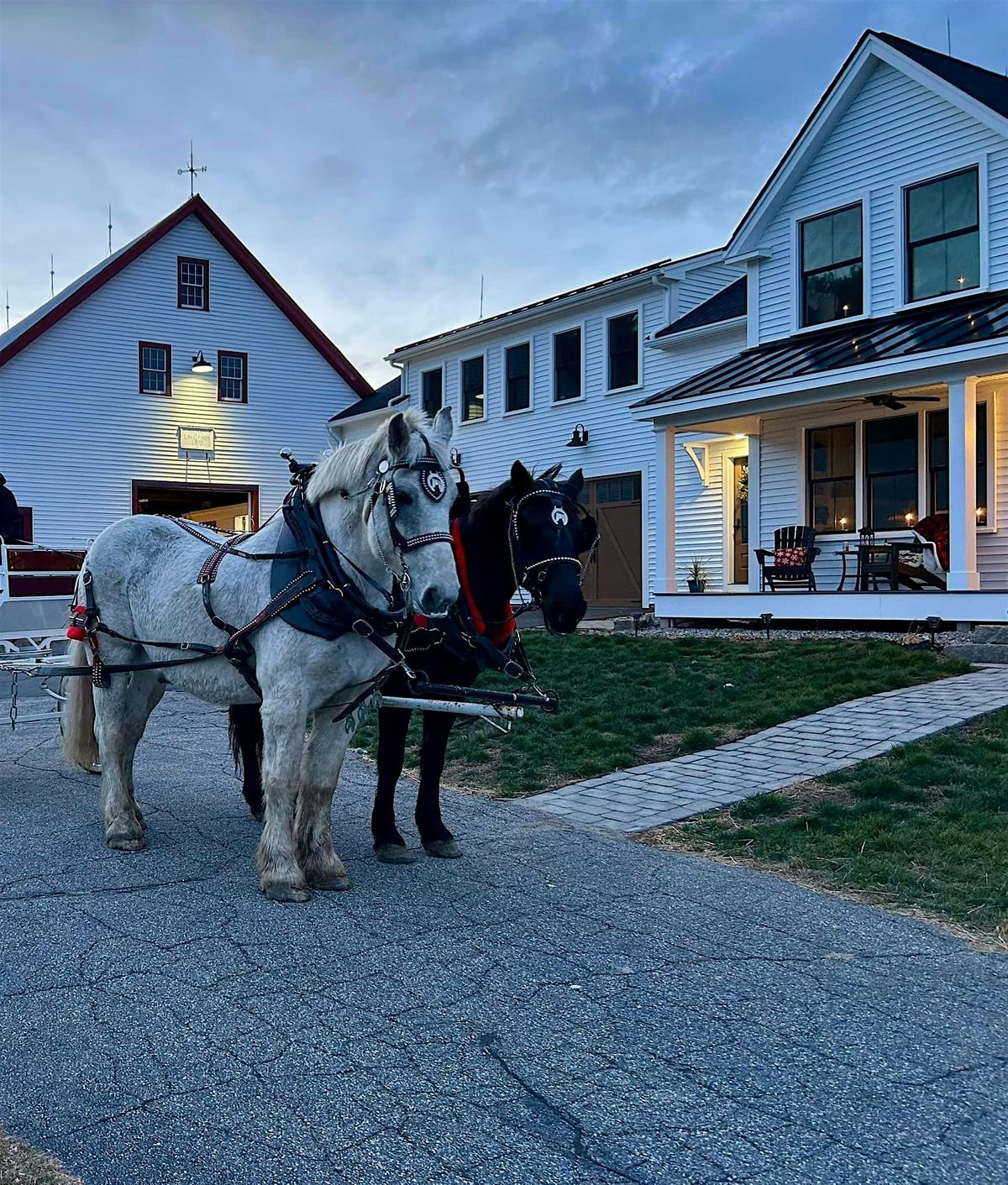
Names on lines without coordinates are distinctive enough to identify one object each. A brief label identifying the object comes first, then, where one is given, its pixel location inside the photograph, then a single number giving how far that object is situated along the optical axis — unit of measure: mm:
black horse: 5426
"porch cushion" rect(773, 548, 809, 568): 15781
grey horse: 4613
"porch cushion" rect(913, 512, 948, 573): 14719
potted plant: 18750
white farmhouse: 13898
